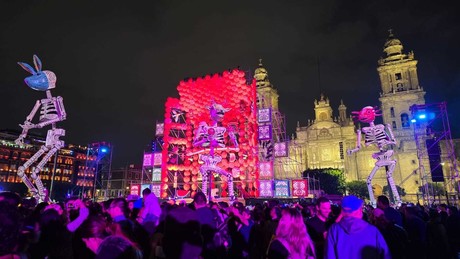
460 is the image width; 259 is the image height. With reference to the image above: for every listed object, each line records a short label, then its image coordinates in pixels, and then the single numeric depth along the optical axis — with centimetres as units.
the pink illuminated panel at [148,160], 3133
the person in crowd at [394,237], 443
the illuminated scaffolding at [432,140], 2156
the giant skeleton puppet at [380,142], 1898
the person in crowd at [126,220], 483
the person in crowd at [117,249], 256
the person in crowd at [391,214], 554
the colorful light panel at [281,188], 2550
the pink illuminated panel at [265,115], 2855
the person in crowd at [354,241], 306
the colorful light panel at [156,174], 3084
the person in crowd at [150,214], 552
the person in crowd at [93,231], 326
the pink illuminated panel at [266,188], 2570
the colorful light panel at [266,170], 2722
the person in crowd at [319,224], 486
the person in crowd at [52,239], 398
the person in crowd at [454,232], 707
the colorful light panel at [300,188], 2527
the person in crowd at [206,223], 524
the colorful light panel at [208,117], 2697
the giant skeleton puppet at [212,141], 2264
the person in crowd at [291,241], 324
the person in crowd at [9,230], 219
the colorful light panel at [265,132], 2734
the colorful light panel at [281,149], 2911
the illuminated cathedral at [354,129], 5178
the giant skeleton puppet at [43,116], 1573
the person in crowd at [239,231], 591
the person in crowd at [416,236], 525
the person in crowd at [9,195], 354
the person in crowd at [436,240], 572
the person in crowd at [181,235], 423
